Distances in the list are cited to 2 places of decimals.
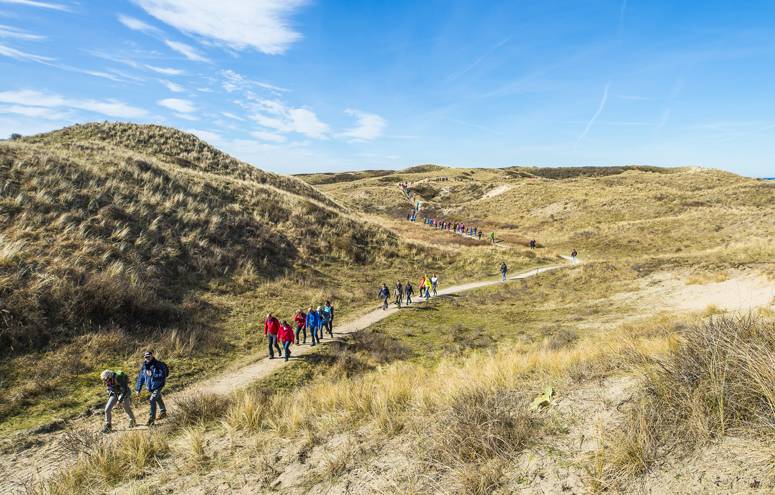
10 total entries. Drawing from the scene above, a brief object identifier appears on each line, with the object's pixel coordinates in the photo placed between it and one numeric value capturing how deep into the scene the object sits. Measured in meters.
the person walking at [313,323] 15.77
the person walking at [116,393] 8.90
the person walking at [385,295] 21.82
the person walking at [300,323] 15.56
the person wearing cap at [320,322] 16.14
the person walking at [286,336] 13.66
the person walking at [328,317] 16.77
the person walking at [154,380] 9.15
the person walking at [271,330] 14.05
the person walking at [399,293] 22.25
